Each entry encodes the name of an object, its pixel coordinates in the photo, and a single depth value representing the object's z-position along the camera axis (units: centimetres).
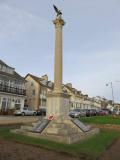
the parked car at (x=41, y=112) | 2913
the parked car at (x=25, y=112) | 2518
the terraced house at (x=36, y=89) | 3520
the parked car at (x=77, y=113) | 2448
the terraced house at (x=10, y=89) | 2687
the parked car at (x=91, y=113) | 2986
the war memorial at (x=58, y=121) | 795
